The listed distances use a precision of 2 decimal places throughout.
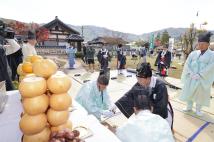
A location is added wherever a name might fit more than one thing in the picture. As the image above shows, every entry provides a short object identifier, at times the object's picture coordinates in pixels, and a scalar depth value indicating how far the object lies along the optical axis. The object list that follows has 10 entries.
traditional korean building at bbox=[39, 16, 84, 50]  27.38
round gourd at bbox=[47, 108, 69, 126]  1.17
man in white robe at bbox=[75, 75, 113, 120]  3.07
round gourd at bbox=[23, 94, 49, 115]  1.08
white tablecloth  1.40
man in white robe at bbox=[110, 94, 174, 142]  1.80
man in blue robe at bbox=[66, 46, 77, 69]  12.40
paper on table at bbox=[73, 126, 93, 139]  1.38
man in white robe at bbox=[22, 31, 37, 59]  4.33
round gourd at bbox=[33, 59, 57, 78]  1.17
